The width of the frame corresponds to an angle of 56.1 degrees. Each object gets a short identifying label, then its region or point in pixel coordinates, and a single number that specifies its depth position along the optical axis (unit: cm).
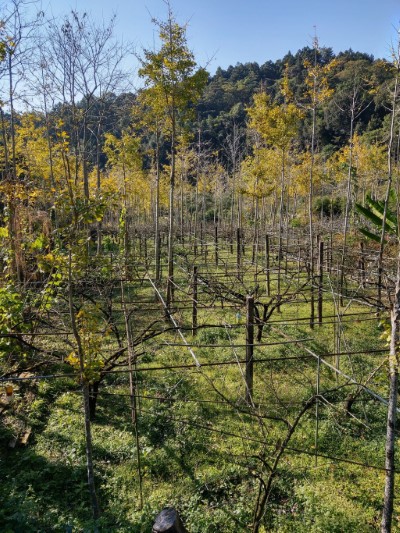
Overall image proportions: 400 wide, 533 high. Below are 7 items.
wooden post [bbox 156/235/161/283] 1190
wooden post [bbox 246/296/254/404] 612
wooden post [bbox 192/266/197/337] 878
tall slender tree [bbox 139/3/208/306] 979
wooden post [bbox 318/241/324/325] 939
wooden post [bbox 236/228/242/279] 1243
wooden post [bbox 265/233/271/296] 1282
